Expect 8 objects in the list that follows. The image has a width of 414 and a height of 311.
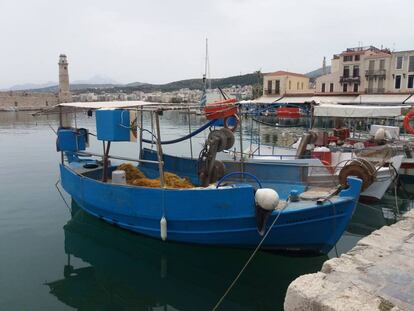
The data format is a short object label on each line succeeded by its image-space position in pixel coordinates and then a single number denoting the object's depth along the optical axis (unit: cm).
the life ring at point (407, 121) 1401
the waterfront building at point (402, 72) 4556
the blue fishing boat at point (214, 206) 657
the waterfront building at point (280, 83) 5519
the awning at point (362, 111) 1355
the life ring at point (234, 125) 907
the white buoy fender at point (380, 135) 1417
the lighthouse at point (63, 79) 11088
